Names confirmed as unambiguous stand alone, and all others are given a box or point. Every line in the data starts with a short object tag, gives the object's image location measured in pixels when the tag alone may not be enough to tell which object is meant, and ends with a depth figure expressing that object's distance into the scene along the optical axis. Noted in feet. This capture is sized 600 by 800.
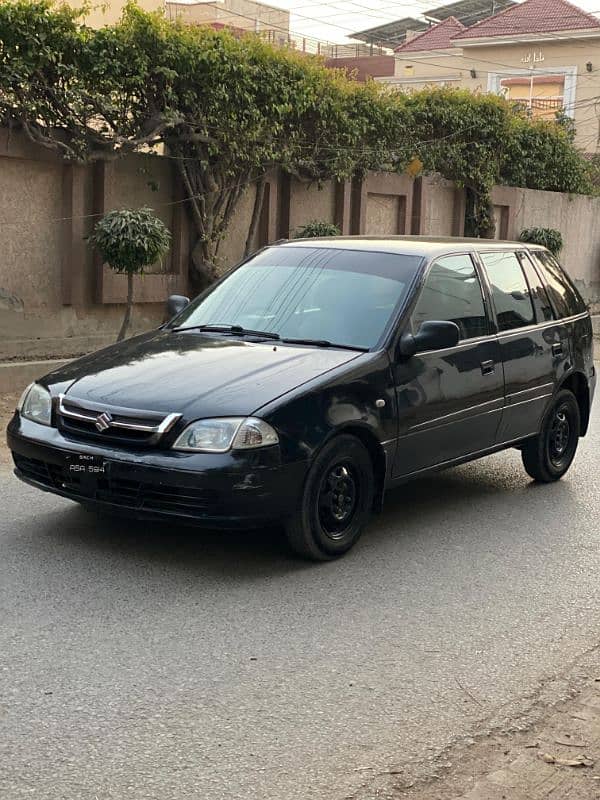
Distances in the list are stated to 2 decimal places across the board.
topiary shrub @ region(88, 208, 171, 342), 39.24
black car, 17.95
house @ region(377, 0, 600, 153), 123.54
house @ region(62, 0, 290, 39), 150.51
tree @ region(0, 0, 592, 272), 38.14
